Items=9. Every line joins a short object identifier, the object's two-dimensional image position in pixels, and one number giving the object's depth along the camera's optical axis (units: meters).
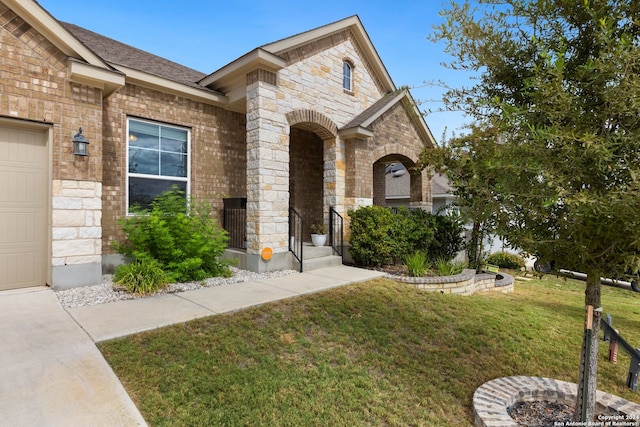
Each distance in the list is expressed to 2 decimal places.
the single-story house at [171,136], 5.23
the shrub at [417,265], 7.01
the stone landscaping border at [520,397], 2.71
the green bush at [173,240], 5.91
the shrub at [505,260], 13.09
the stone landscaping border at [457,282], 6.72
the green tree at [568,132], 2.07
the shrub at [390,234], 7.64
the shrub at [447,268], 7.23
